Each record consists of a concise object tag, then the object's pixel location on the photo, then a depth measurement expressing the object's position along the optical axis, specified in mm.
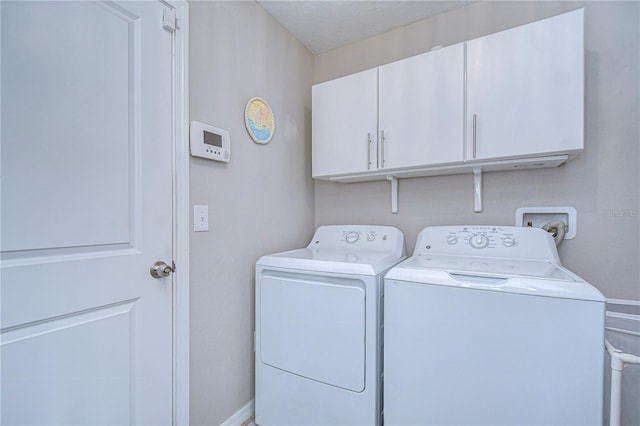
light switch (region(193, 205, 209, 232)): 1369
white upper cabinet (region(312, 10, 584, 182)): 1308
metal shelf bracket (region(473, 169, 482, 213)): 1741
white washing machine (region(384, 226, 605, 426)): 949
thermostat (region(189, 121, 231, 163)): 1349
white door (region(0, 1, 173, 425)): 857
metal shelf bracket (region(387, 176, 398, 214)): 2000
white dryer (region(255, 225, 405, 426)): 1293
